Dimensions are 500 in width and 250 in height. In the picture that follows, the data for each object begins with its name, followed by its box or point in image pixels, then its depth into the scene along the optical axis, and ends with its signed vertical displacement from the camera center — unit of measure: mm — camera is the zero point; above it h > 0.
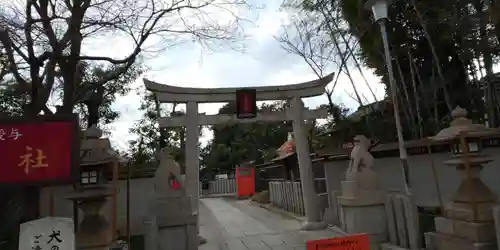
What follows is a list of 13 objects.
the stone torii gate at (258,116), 8461 +1428
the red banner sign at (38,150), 4055 +402
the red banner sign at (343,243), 3947 -772
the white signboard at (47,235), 3865 -494
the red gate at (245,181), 23328 -334
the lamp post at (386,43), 6959 +2366
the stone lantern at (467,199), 4949 -484
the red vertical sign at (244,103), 9047 +1720
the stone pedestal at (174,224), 6699 -788
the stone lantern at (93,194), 5172 -136
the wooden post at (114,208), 5396 -360
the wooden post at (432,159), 7125 +116
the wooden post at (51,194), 7229 -152
